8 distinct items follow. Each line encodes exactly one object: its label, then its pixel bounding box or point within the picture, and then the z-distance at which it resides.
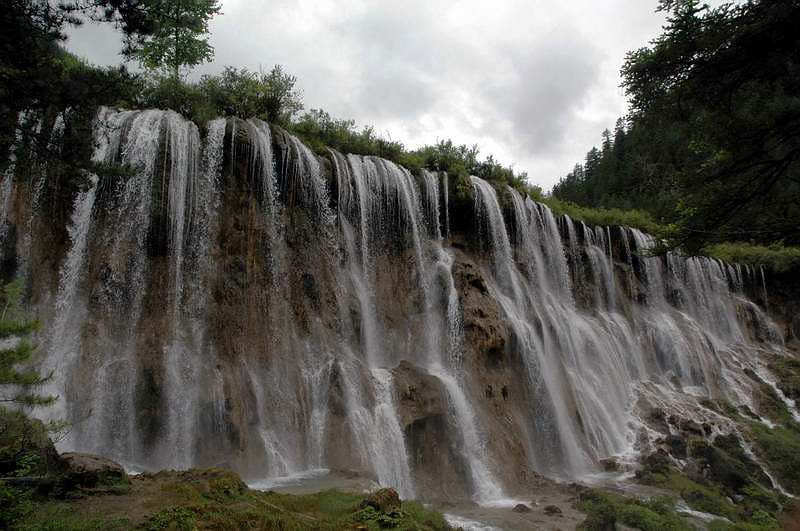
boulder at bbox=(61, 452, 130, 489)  6.91
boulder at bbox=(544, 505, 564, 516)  11.41
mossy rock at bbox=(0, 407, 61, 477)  6.89
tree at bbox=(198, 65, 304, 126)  18.52
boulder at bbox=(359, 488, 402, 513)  7.73
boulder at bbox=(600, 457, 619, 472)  15.90
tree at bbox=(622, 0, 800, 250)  6.43
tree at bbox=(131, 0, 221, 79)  7.11
